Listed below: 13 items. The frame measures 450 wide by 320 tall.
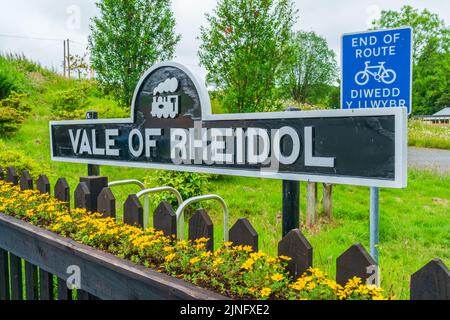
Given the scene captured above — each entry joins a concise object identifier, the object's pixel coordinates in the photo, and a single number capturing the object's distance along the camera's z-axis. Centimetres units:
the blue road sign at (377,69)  384
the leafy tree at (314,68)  4322
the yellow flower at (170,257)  170
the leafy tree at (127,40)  822
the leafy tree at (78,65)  1894
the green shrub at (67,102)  1045
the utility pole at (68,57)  1968
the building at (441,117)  3934
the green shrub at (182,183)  611
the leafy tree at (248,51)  721
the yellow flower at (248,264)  151
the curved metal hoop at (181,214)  218
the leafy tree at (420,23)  3472
